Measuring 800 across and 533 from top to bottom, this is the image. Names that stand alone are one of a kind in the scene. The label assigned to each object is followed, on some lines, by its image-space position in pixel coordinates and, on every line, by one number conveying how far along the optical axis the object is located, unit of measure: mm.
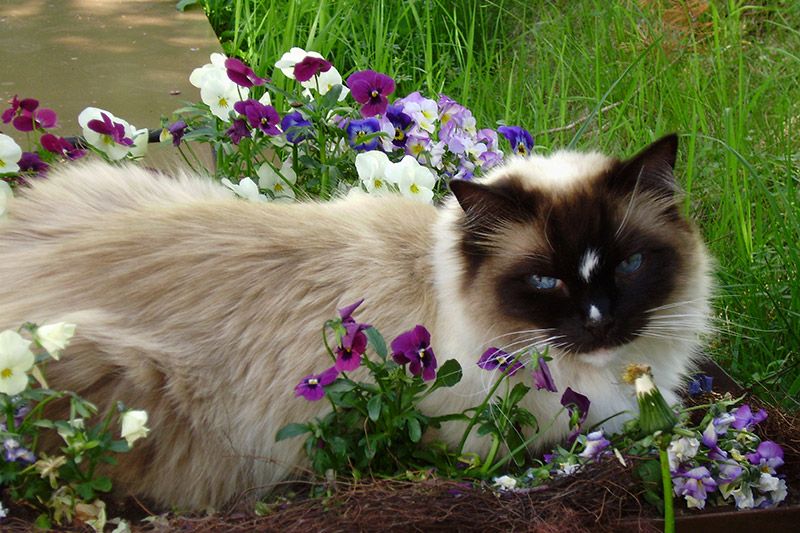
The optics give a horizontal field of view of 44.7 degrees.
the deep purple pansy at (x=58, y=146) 2621
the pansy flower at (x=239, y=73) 2516
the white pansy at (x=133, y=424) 1655
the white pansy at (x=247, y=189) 2541
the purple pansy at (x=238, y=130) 2600
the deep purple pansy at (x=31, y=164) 2594
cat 1845
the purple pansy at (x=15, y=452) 1710
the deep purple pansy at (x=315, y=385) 1769
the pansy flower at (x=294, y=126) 2568
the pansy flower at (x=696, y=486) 1735
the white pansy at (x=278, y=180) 2680
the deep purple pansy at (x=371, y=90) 2574
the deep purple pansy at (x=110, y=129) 2592
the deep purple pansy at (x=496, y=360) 1827
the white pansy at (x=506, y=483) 1786
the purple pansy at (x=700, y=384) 2219
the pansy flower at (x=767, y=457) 1805
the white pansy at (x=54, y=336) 1622
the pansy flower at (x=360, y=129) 2592
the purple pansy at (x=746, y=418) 1865
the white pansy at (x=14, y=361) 1604
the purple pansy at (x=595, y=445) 1788
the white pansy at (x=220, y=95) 2670
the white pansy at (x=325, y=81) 2777
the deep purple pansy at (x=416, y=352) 1766
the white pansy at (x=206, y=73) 2738
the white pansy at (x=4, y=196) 2152
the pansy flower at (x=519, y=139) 2721
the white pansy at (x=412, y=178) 2447
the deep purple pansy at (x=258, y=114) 2533
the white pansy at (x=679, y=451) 1746
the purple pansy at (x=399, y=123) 2699
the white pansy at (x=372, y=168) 2471
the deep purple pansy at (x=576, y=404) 1832
